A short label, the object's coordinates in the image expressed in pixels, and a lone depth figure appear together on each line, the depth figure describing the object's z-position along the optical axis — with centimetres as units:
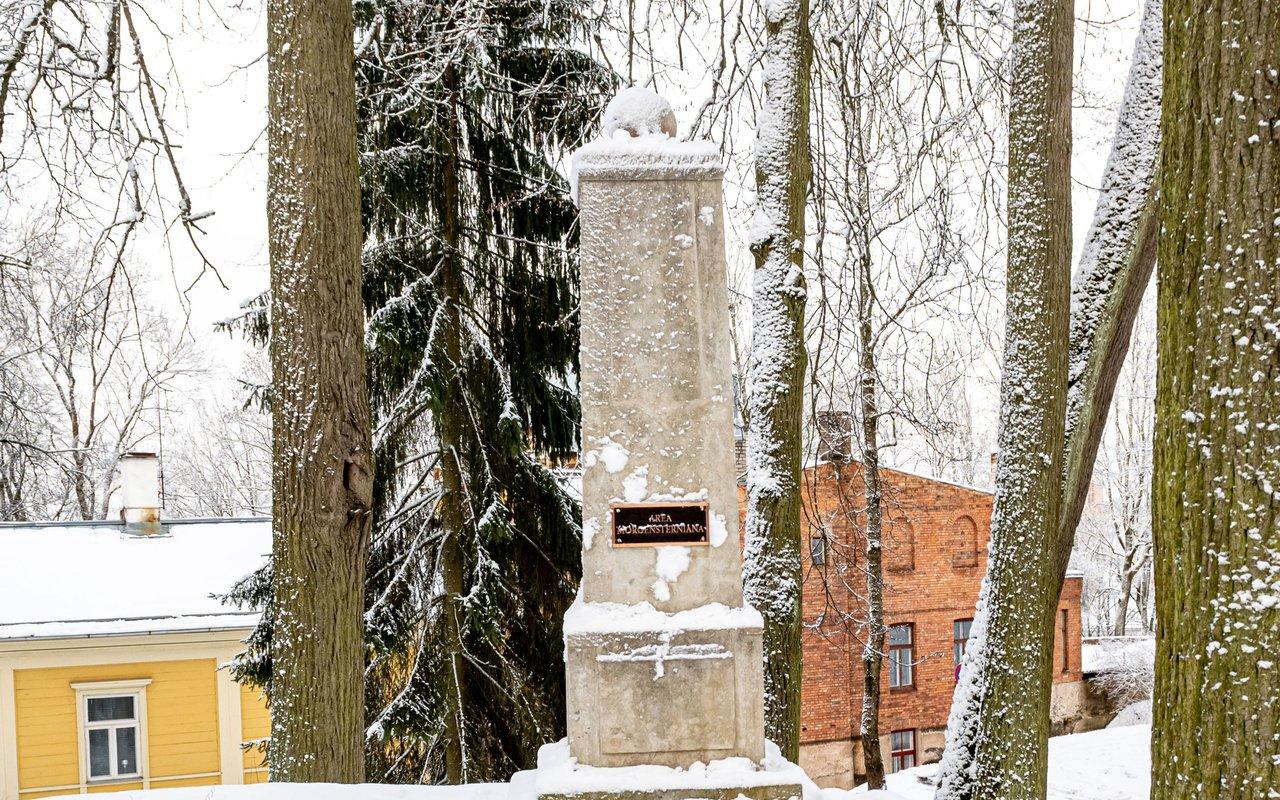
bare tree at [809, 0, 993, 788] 686
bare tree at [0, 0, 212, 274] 610
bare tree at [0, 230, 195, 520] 1661
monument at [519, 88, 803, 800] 379
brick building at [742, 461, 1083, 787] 1931
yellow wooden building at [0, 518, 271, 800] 1189
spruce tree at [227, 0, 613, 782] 779
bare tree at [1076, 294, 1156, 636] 2422
